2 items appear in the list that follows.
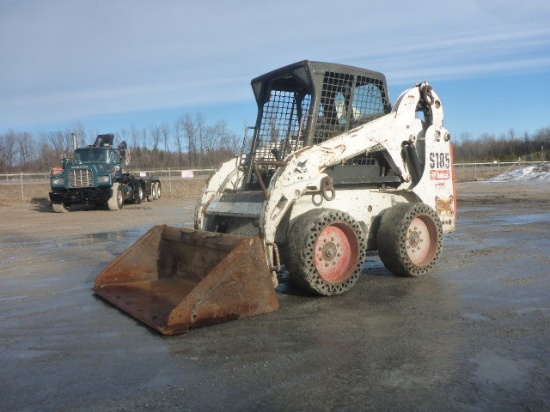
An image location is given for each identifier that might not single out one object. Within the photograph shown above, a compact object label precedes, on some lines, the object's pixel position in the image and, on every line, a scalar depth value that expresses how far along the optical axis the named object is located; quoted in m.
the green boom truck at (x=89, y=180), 21.23
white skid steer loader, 4.91
